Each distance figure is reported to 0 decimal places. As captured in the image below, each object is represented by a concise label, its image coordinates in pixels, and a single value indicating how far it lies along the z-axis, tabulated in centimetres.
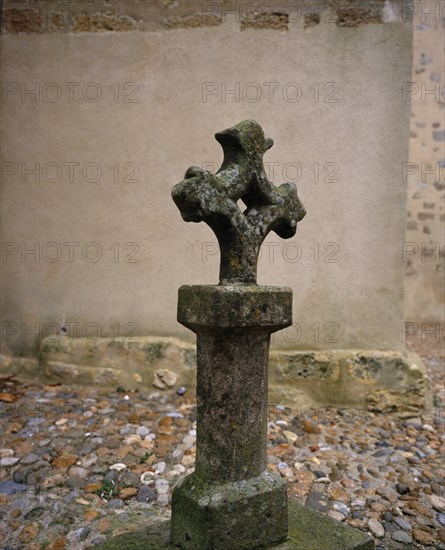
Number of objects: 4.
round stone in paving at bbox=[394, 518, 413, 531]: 242
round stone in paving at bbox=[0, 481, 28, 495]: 254
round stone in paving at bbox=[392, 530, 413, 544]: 232
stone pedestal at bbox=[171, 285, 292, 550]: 164
